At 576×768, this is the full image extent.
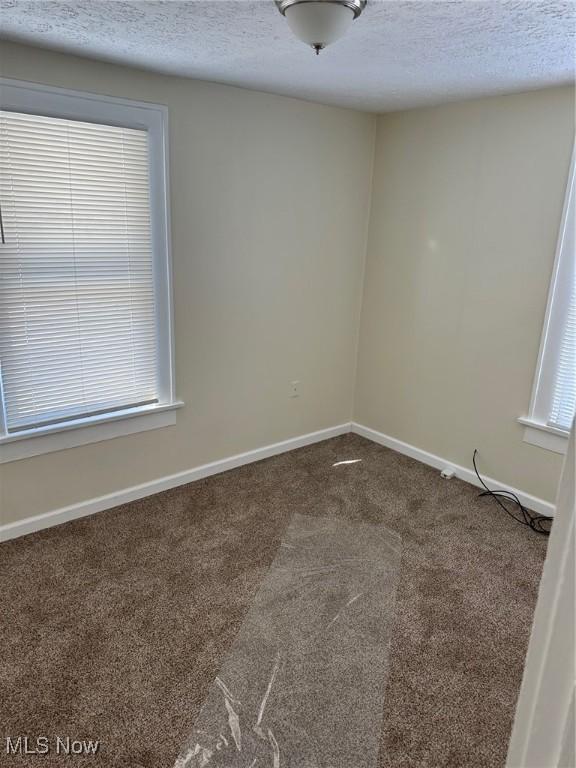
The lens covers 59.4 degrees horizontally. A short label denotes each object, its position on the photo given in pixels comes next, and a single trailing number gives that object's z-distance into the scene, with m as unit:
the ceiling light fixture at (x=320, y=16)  1.50
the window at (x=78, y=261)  2.25
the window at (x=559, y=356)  2.64
